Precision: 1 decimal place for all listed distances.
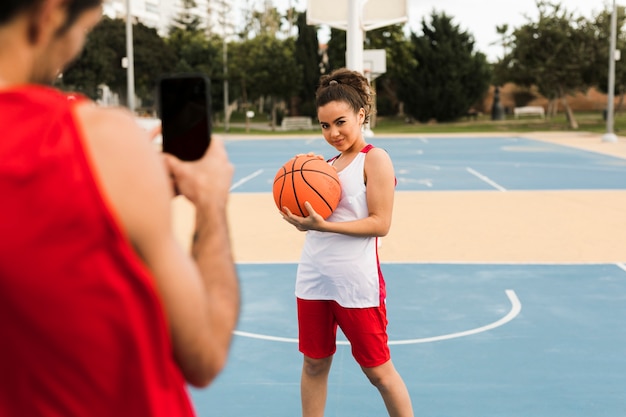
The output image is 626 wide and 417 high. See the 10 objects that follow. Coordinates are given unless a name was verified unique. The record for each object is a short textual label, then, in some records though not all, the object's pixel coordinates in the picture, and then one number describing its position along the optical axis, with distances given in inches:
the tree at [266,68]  1925.4
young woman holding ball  147.8
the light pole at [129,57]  1301.7
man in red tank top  42.2
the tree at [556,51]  1688.0
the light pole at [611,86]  1261.6
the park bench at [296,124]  2066.9
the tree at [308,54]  2161.7
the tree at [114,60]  1979.0
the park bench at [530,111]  2346.8
